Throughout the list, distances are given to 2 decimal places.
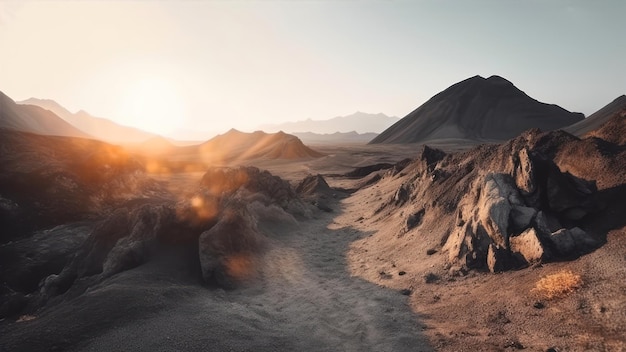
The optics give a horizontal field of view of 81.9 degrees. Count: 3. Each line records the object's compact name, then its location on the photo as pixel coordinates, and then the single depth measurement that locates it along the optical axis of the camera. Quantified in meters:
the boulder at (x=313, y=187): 37.84
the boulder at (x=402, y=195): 25.31
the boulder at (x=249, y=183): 29.31
